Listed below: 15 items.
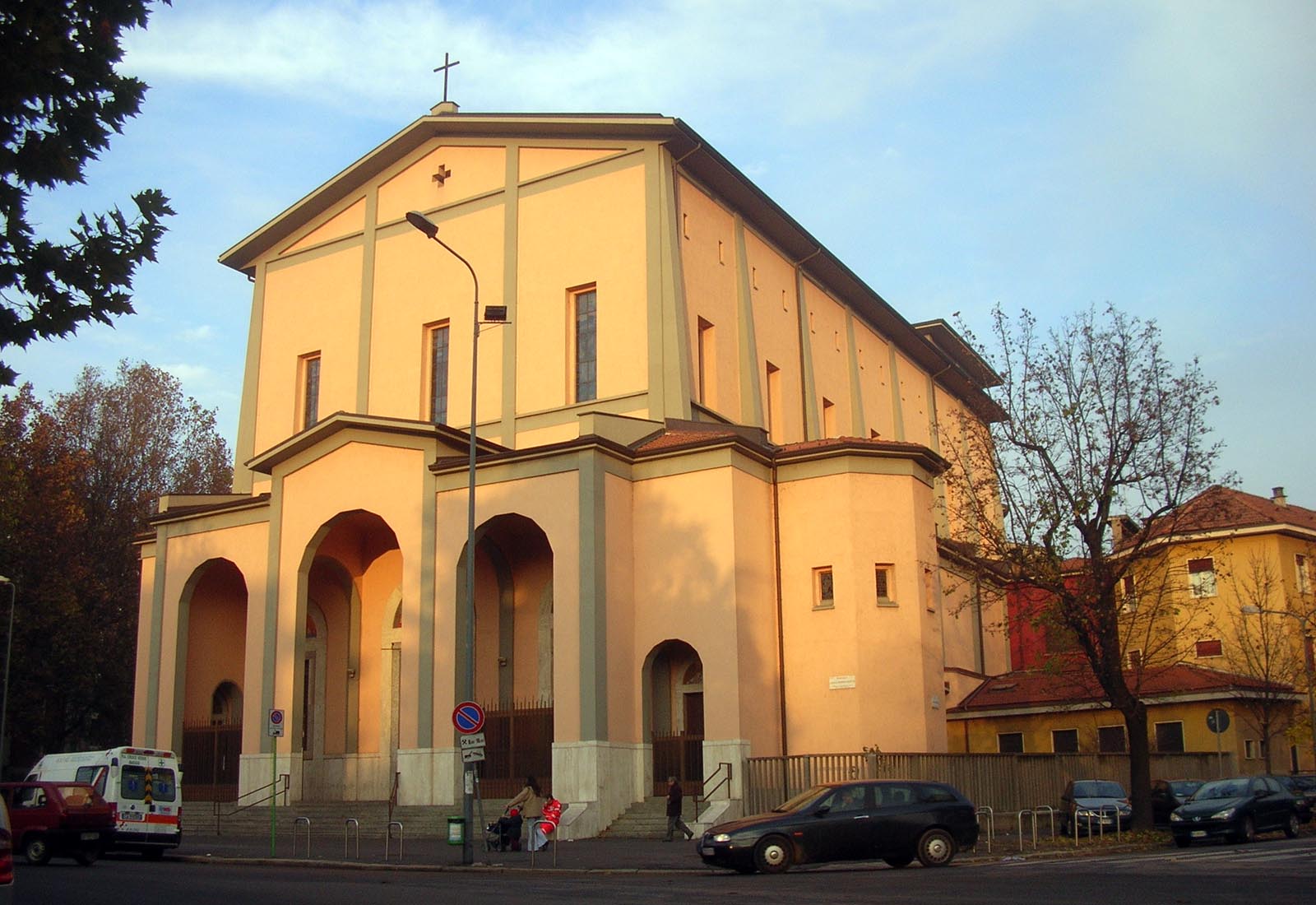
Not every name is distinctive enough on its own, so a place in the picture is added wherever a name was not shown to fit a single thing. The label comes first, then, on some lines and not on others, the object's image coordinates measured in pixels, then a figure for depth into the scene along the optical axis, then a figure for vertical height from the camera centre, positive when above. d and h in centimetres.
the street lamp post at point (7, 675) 3231 +164
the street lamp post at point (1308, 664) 3459 +146
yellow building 3481 +79
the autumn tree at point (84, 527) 3966 +667
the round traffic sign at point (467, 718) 2031 +25
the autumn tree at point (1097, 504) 2398 +401
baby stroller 2261 -164
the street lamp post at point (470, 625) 2019 +172
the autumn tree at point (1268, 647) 3522 +208
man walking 2362 -133
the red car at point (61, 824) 1956 -119
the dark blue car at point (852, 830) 1784 -135
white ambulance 2203 -80
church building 2725 +495
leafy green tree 898 +409
